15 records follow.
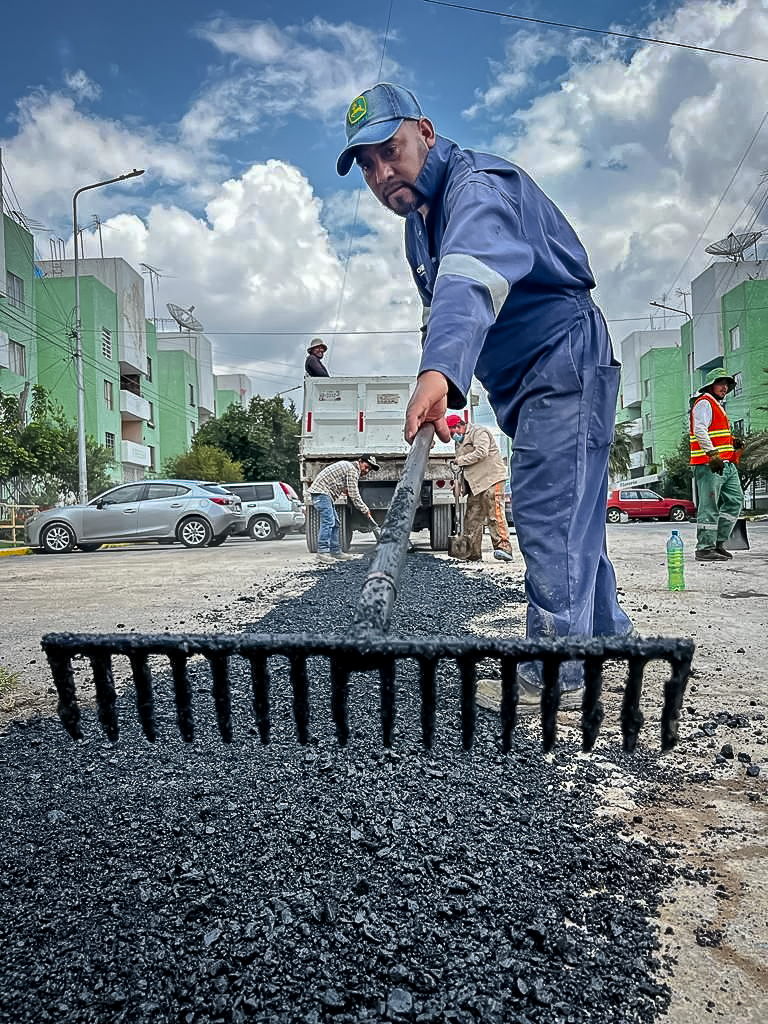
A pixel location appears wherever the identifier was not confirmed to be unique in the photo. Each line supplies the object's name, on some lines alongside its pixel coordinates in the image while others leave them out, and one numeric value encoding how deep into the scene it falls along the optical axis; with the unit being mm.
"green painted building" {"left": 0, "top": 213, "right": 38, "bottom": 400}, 27175
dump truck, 11078
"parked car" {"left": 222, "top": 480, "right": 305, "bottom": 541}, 18312
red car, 29922
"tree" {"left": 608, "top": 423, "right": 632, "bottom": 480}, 51844
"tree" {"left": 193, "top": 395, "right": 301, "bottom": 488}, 41625
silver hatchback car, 15727
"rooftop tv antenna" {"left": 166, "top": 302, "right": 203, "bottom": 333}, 57844
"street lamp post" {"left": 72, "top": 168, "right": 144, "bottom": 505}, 21391
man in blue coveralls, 2512
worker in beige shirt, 9258
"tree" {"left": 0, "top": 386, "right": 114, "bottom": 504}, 19450
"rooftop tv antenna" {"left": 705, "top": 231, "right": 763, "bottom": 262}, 42781
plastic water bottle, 6141
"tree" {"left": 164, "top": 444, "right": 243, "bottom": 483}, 38312
